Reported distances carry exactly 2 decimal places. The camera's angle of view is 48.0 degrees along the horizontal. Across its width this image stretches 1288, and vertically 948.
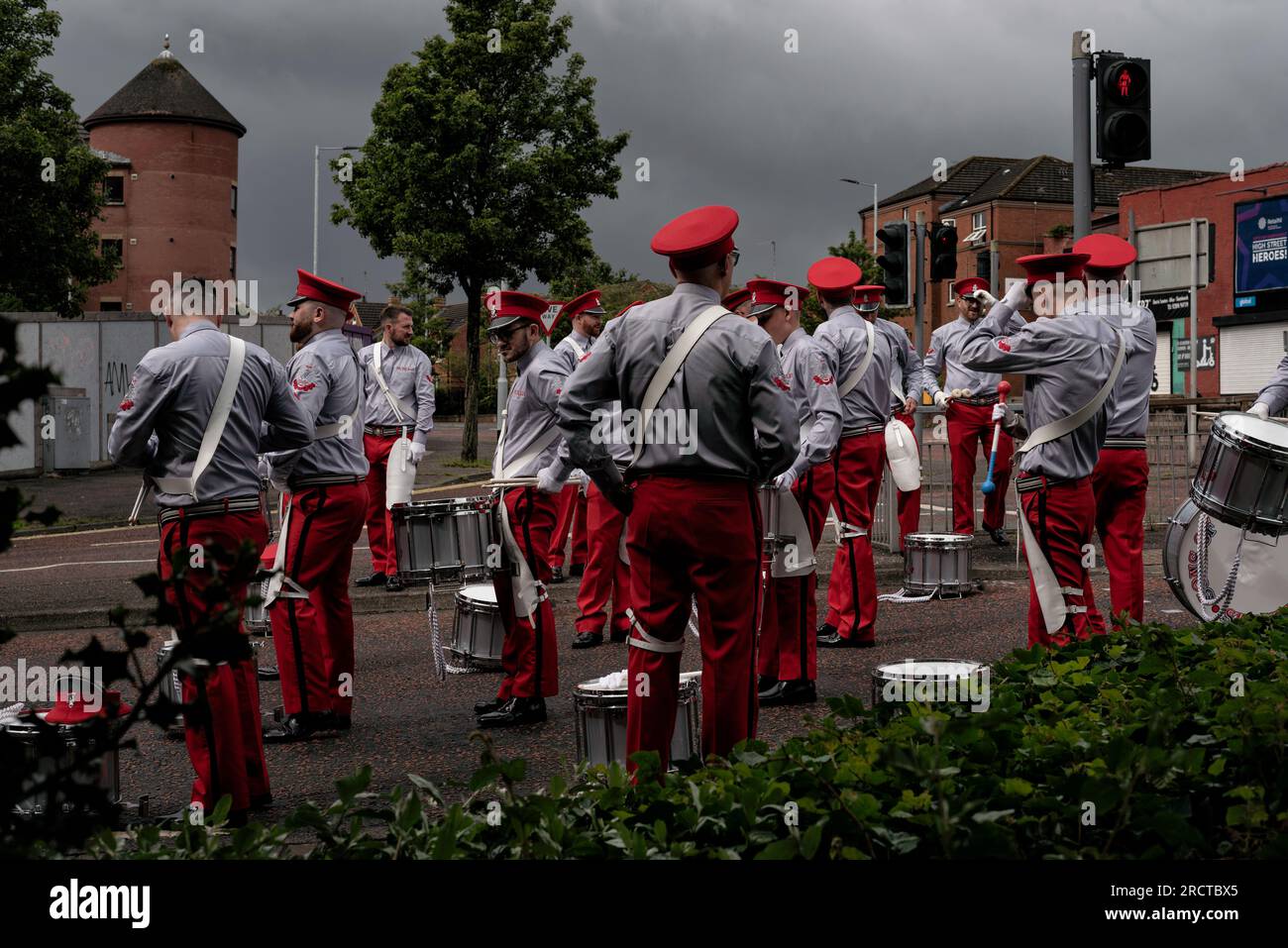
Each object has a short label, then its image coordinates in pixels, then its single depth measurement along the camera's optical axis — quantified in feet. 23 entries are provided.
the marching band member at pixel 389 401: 41.55
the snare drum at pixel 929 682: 14.96
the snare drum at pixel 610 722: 17.53
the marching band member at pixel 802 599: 25.55
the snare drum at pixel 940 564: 37.09
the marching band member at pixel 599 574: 31.99
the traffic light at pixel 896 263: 53.72
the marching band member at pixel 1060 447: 22.99
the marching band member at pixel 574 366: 35.29
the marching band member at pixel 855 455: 30.01
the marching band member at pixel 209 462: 18.38
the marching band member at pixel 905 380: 39.47
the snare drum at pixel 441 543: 25.13
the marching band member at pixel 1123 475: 26.13
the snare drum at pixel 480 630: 26.27
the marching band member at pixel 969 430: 44.80
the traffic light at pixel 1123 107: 33.47
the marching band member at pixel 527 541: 24.44
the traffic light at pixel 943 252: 55.21
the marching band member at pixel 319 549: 23.59
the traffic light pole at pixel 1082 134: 33.35
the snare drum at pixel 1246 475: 22.80
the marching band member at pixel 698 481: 16.43
